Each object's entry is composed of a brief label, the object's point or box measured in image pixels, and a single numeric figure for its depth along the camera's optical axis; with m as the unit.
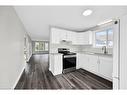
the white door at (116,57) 0.77
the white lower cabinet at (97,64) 2.05
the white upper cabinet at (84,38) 3.10
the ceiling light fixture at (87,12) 1.96
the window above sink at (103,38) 2.58
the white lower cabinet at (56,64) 2.48
